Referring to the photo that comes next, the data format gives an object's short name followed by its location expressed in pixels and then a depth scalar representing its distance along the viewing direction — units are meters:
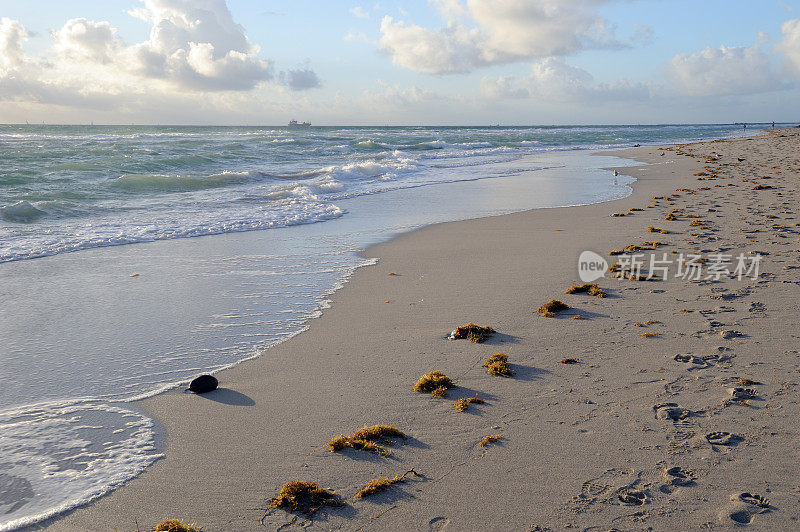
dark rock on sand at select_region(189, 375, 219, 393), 3.85
